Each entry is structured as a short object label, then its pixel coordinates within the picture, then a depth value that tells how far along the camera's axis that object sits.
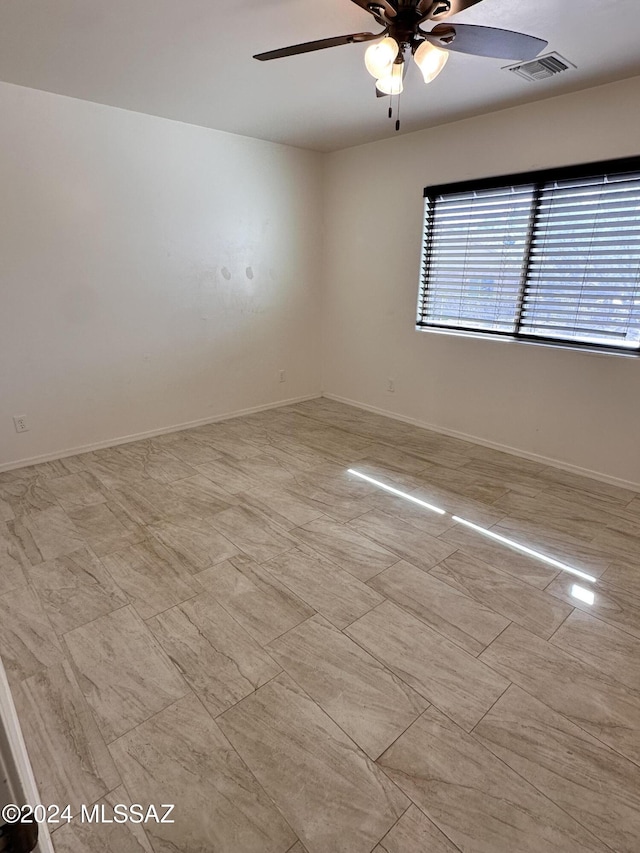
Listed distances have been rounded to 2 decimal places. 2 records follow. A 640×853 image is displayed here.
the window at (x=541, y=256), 2.79
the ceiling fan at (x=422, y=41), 1.51
